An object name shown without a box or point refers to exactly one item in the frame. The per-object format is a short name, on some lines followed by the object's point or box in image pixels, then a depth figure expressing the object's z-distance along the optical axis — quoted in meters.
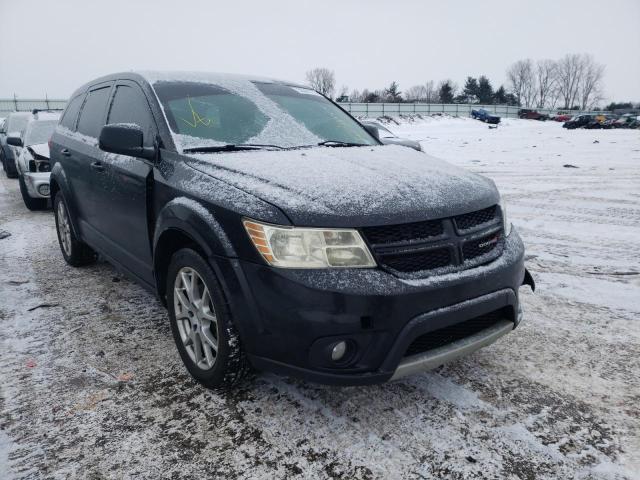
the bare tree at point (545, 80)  100.50
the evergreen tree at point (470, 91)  86.46
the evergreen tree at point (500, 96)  82.86
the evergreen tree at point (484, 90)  84.94
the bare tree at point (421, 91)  107.36
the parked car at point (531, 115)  55.00
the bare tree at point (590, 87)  99.62
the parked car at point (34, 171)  7.91
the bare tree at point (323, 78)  86.81
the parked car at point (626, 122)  37.00
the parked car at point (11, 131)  13.07
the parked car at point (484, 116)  43.38
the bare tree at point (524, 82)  100.12
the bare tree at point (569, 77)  100.50
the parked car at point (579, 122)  36.44
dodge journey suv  2.05
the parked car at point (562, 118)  51.26
